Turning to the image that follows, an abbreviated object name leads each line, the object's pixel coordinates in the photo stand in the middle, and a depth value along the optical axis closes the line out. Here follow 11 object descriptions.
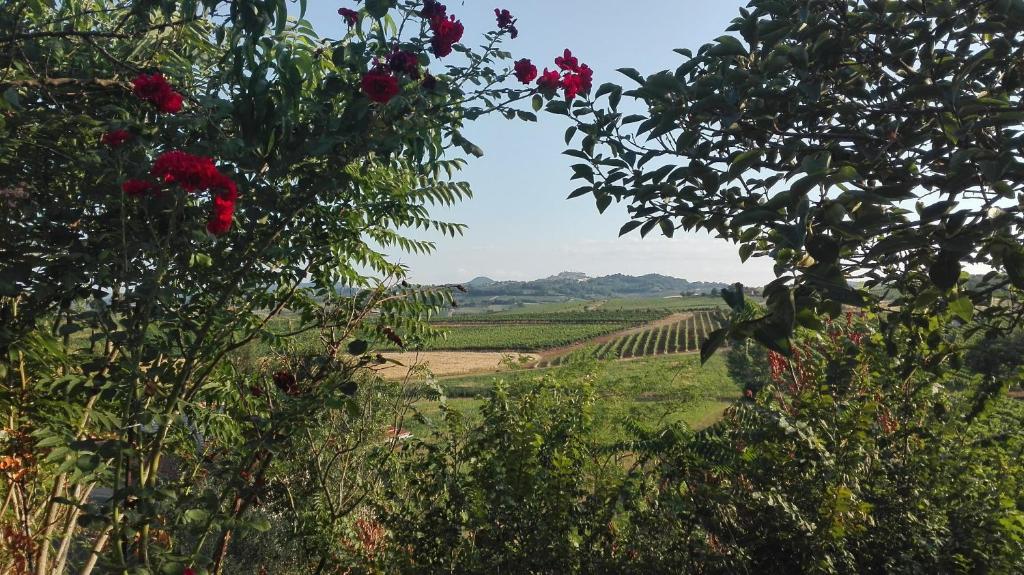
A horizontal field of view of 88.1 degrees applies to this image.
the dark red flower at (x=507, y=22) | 2.51
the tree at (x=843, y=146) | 1.12
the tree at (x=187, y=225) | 1.71
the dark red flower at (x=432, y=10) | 2.19
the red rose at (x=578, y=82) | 2.17
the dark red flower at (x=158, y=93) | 1.79
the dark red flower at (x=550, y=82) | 2.30
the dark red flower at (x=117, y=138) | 1.64
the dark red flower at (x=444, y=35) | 2.19
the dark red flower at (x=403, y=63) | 2.03
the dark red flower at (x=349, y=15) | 2.37
